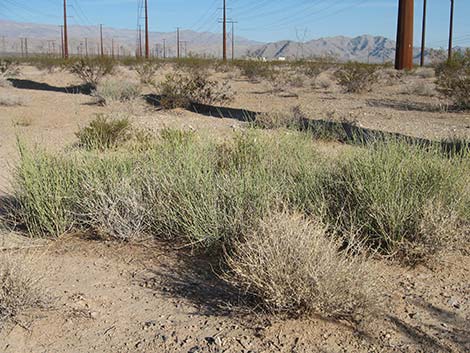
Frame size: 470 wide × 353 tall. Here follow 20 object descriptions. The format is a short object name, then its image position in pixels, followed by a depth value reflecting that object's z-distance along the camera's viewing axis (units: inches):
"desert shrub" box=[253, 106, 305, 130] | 512.6
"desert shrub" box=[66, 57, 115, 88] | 1069.8
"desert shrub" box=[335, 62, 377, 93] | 998.4
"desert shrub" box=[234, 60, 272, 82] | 1274.6
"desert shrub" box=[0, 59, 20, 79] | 1221.7
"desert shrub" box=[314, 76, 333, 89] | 1136.8
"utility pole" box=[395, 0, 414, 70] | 854.5
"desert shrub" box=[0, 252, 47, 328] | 173.6
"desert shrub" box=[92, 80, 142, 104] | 777.6
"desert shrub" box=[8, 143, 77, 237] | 251.0
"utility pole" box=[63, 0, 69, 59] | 2064.5
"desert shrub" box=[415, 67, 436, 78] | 1374.4
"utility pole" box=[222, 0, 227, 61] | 2081.6
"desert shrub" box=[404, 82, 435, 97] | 931.5
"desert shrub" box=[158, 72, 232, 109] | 732.0
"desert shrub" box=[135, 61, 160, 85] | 1200.3
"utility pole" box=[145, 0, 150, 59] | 2244.1
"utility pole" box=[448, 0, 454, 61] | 1941.2
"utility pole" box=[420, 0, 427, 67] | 2022.9
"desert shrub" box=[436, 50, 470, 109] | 735.1
